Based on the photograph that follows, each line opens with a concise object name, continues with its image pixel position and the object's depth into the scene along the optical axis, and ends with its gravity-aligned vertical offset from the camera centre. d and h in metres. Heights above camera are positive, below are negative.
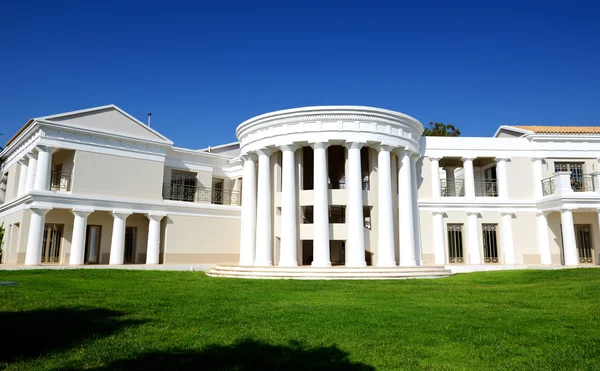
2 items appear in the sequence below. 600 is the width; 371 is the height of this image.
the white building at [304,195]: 20.33 +3.01
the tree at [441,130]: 46.47 +12.94
